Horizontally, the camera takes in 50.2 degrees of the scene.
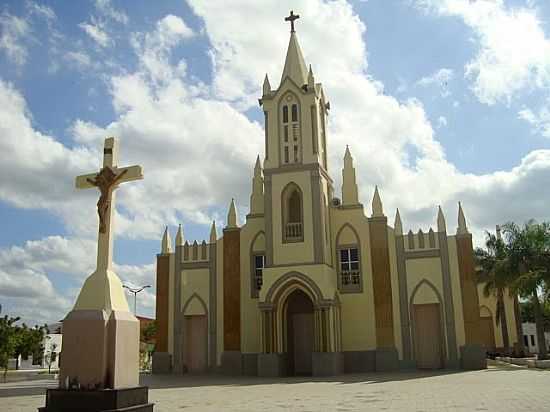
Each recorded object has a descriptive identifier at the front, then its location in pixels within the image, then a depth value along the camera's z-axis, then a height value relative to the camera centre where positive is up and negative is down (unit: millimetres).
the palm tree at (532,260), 27625 +3418
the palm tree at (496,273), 30172 +3050
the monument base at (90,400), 10039 -995
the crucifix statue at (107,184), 11594 +3215
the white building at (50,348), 60194 -556
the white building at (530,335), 60147 -516
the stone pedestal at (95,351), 10438 -162
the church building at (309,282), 27312 +2562
